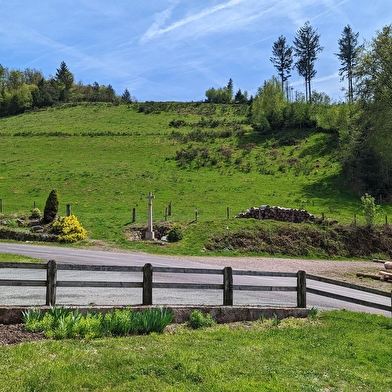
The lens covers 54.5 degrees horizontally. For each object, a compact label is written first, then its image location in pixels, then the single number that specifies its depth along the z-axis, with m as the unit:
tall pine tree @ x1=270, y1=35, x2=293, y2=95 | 86.25
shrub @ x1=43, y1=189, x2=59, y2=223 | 28.00
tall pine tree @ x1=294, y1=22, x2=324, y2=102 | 80.50
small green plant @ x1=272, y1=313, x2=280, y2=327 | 8.92
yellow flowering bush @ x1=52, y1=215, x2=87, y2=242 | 25.45
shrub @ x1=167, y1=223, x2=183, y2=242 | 25.73
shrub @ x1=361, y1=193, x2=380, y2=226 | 27.66
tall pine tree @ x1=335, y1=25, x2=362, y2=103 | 74.19
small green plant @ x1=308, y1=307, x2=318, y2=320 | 9.70
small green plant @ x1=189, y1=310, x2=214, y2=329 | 8.41
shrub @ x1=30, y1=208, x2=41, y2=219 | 29.59
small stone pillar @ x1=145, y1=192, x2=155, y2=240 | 26.16
